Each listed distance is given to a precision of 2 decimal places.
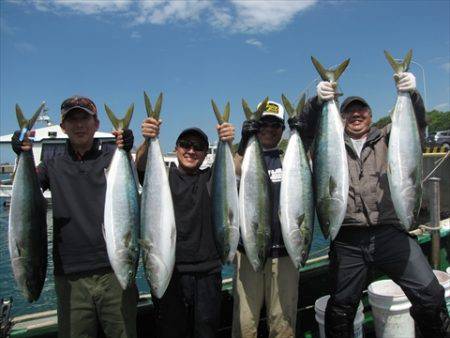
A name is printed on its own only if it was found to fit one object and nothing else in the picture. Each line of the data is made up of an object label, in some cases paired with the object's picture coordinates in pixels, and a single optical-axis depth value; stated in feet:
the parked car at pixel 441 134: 87.88
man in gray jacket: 11.12
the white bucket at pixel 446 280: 13.33
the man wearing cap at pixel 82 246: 10.32
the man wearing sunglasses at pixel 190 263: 10.85
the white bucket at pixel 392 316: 13.00
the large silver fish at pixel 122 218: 10.02
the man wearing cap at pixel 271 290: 12.12
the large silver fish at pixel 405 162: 10.61
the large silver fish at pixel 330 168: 10.96
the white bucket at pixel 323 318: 12.59
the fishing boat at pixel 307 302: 12.16
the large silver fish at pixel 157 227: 10.18
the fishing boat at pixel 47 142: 56.90
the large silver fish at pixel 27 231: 10.24
